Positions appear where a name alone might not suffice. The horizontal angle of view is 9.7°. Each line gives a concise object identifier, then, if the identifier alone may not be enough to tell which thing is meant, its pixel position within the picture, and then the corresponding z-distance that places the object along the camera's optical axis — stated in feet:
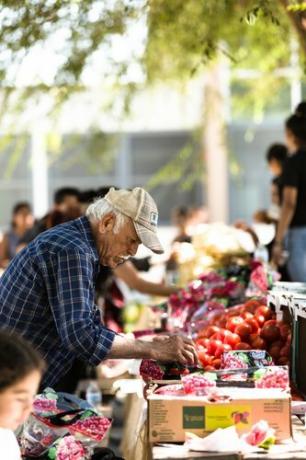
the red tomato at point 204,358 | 26.14
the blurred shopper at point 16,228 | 78.59
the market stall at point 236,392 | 20.12
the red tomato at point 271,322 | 28.27
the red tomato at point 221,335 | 27.75
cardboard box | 20.53
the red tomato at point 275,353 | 27.33
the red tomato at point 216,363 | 25.66
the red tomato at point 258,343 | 27.46
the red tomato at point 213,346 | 26.96
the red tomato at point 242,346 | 27.08
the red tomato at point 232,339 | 27.54
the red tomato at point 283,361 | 26.90
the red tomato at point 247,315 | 29.46
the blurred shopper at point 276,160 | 52.34
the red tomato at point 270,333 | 27.79
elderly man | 22.56
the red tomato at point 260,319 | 28.90
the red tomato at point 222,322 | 30.33
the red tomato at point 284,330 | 27.60
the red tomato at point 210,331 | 28.79
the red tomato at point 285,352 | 27.17
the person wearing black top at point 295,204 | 43.67
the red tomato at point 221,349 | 26.46
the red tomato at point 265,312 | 29.42
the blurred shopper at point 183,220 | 73.65
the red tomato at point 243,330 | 28.25
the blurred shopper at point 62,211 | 41.21
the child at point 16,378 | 17.21
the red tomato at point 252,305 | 30.86
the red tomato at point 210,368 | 24.81
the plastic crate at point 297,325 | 25.23
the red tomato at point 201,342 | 27.50
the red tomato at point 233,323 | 28.81
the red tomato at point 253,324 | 28.53
